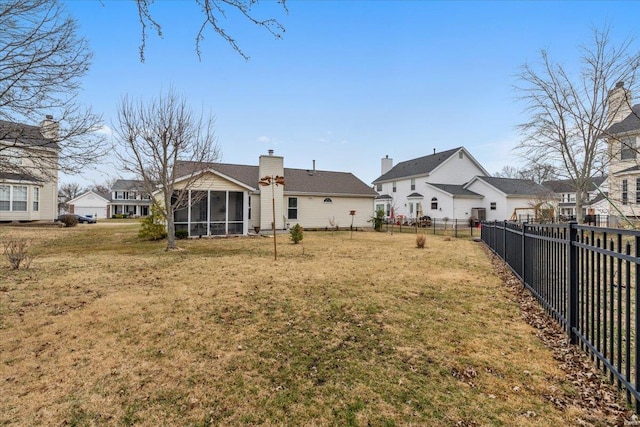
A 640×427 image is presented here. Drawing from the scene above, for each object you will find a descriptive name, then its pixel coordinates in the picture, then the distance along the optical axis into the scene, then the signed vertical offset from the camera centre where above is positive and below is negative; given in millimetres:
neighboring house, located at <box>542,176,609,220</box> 28341 +1506
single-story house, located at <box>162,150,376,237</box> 16438 +994
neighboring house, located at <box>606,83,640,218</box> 19602 +3007
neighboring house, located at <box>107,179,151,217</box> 56438 +1923
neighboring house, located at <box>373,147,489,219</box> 29391 +2952
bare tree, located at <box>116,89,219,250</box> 12195 +2994
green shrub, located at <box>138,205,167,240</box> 15180 -594
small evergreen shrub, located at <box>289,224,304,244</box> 14273 -856
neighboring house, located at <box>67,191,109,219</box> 55500 +1734
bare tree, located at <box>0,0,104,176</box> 4852 +2174
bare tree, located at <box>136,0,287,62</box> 2527 +1643
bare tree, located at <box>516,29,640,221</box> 15820 +6249
